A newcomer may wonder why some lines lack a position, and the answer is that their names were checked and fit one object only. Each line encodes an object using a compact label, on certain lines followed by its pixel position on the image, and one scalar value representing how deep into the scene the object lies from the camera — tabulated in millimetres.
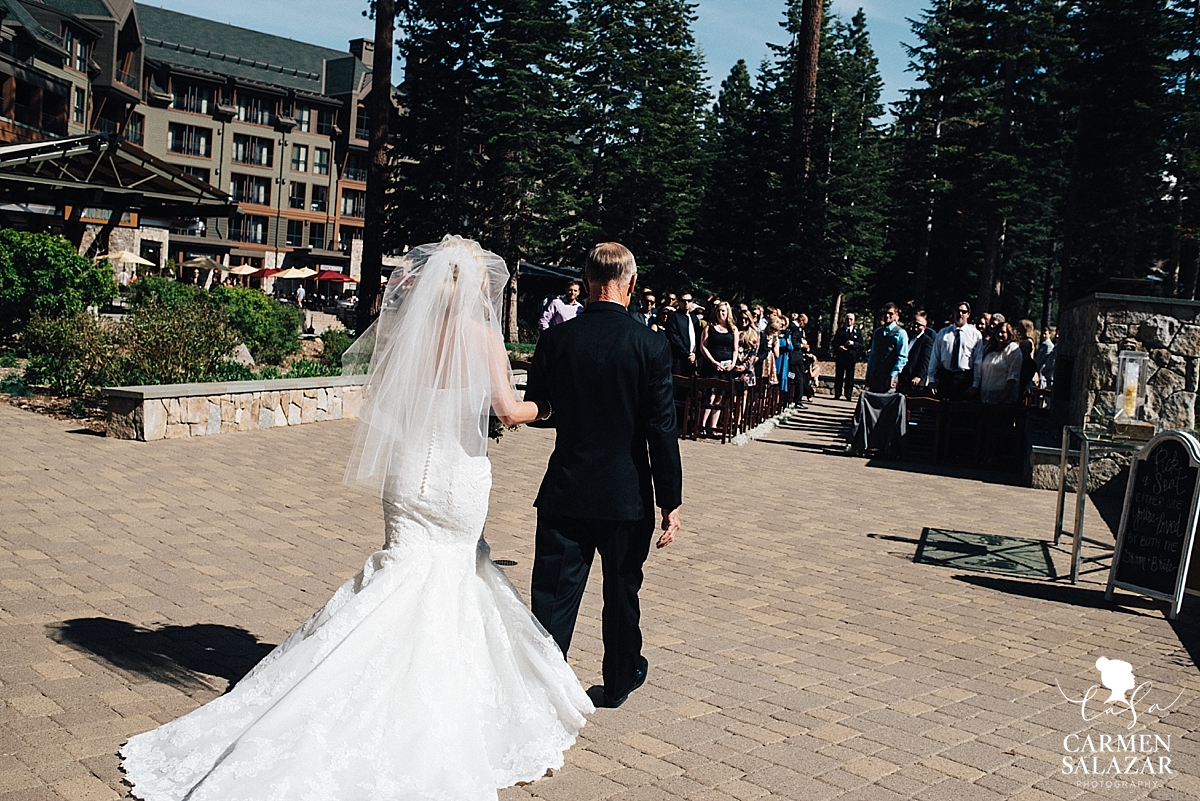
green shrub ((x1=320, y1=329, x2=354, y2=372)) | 20722
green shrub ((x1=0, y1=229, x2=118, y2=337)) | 15969
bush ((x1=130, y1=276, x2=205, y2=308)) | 19266
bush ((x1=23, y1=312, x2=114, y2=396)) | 12984
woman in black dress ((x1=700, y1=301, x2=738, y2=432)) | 16156
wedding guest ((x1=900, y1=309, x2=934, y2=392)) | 16250
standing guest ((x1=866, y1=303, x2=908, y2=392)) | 15352
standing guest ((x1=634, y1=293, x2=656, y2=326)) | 18188
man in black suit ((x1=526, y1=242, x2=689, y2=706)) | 4523
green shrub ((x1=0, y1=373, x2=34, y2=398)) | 13516
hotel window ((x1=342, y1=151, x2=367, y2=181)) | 86438
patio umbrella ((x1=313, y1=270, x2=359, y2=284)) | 74688
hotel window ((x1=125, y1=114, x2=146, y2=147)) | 70394
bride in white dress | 3701
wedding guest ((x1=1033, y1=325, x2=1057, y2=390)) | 19438
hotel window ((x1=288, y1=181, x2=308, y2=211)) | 84438
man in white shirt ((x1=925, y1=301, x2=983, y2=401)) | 15641
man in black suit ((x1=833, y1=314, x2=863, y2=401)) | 25572
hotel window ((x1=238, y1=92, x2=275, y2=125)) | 81125
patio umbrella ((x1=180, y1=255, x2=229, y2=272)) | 59188
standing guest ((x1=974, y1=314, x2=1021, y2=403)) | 14656
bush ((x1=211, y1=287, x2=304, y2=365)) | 19422
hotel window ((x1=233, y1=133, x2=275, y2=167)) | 81188
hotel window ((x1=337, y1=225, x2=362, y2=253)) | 86438
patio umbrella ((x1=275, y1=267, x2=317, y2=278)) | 62500
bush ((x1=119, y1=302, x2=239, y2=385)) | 12680
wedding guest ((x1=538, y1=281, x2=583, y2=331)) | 15352
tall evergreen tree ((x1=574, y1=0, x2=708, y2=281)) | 40000
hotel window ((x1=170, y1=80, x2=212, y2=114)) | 78125
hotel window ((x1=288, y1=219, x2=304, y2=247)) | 84125
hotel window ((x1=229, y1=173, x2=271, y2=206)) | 82000
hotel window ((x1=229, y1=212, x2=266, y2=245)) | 81500
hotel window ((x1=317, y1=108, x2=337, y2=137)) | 84750
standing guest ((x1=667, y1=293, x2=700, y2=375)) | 15938
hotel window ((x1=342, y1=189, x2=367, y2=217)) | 87062
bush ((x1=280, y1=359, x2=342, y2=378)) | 15930
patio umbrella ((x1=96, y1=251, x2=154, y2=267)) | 41184
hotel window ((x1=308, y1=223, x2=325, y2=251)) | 85750
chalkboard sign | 6906
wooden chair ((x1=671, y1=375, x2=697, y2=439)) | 15688
